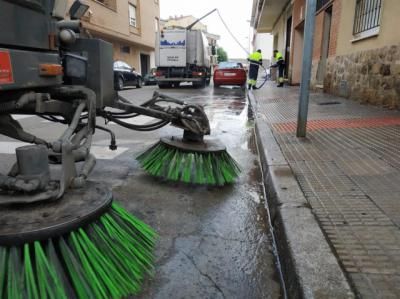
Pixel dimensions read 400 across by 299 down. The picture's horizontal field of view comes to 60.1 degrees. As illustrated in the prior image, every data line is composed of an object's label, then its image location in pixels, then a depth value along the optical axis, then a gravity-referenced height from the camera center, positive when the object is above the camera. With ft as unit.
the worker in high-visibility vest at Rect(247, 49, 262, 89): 50.42 +1.12
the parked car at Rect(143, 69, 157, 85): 80.94 -1.64
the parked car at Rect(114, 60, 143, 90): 60.79 -0.61
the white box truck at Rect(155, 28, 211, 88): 61.72 +3.01
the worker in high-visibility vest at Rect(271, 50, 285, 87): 55.16 +1.41
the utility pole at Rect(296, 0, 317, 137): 14.80 +0.50
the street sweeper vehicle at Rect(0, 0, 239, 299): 4.75 -1.85
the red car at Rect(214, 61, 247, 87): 63.26 -0.28
